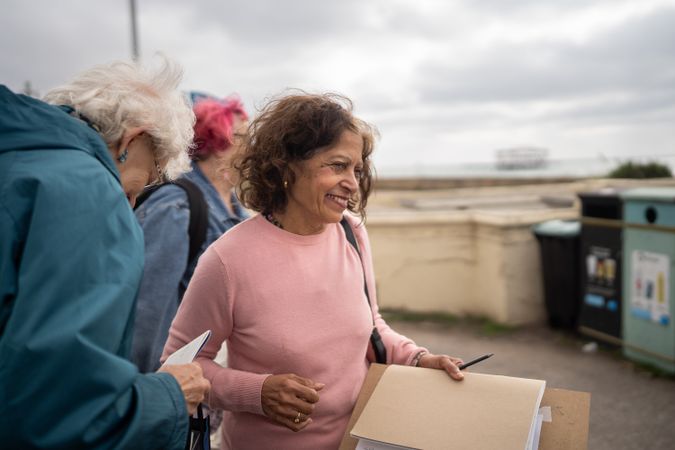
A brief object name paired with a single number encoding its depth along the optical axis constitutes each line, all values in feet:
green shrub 44.47
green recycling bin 16.53
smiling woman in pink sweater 6.37
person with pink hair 8.18
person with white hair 3.74
